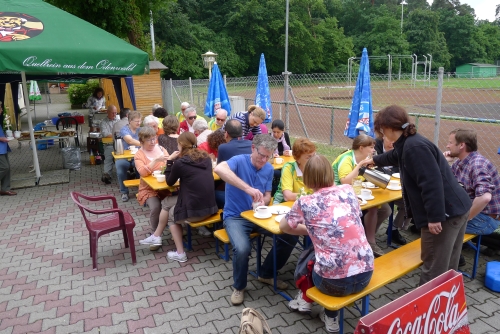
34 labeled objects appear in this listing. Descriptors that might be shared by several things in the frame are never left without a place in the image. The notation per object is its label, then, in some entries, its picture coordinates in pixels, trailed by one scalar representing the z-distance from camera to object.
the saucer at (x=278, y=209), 3.59
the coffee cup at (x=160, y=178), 4.72
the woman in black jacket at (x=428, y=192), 2.75
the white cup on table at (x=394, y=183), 4.30
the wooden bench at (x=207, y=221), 4.18
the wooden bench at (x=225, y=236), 3.77
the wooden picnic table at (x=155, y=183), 4.54
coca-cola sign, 2.01
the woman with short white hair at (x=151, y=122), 6.59
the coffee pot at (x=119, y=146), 6.56
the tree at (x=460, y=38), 54.50
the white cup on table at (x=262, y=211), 3.51
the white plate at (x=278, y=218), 3.39
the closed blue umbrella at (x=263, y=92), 9.00
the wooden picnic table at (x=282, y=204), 3.28
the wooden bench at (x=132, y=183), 5.29
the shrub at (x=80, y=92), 22.82
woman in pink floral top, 2.56
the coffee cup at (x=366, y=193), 3.95
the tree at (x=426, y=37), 50.16
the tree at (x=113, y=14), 11.91
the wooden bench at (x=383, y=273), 2.63
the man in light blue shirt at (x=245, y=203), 3.51
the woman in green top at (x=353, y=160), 3.92
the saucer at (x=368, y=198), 3.90
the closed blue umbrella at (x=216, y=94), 9.45
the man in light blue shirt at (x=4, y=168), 6.82
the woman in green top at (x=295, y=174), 3.89
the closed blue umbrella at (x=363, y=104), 6.67
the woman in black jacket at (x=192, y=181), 4.09
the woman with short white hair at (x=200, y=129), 6.27
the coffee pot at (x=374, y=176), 3.97
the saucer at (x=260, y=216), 3.49
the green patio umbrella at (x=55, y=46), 6.36
